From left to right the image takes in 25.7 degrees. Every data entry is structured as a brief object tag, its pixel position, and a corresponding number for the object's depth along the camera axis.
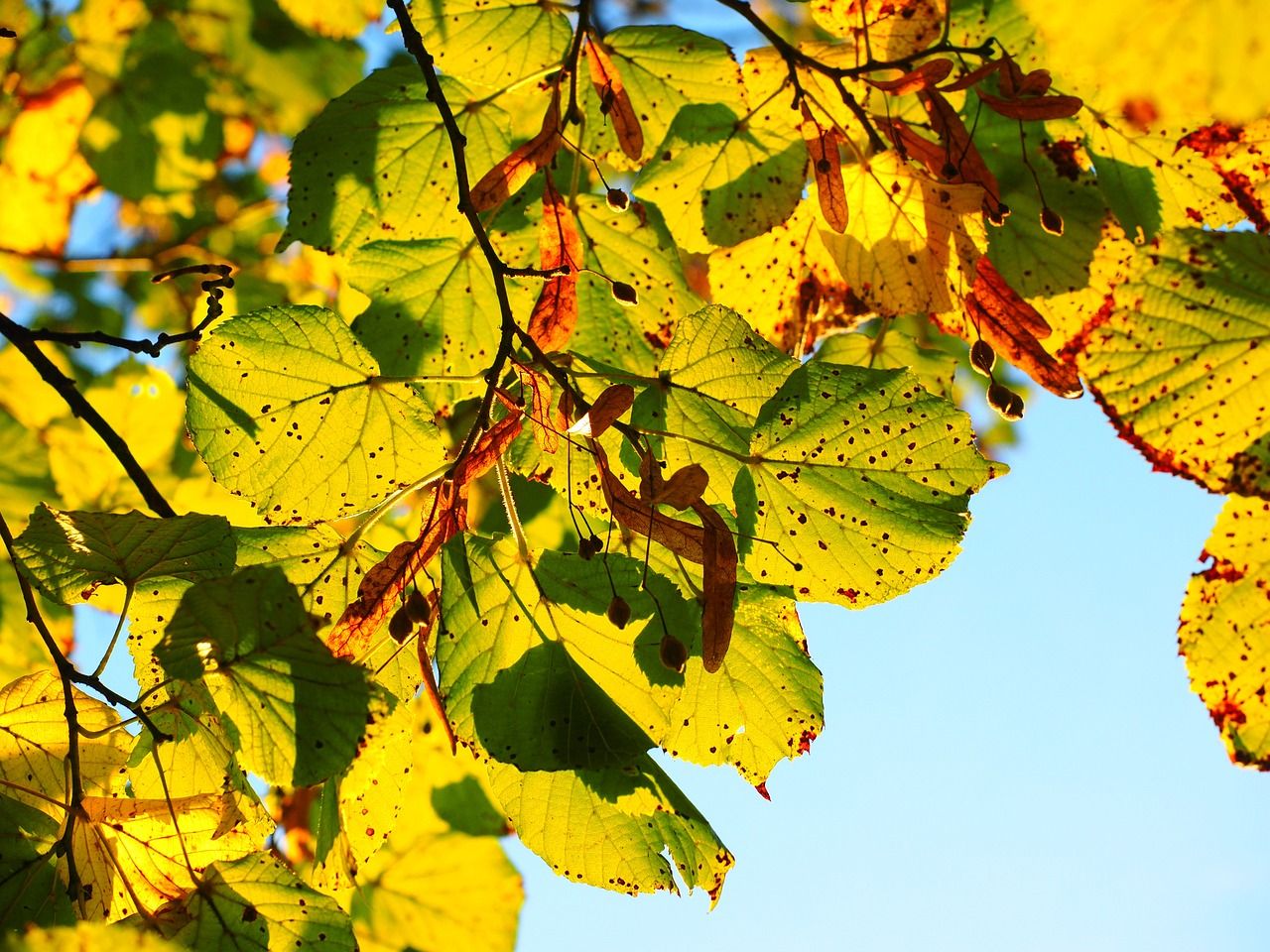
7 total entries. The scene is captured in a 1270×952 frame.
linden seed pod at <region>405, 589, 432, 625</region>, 0.58
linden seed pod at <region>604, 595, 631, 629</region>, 0.58
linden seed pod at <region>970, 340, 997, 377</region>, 0.60
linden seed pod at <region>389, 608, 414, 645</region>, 0.58
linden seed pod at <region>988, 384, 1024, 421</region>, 0.58
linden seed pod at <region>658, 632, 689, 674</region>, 0.57
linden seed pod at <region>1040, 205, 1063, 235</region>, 0.61
